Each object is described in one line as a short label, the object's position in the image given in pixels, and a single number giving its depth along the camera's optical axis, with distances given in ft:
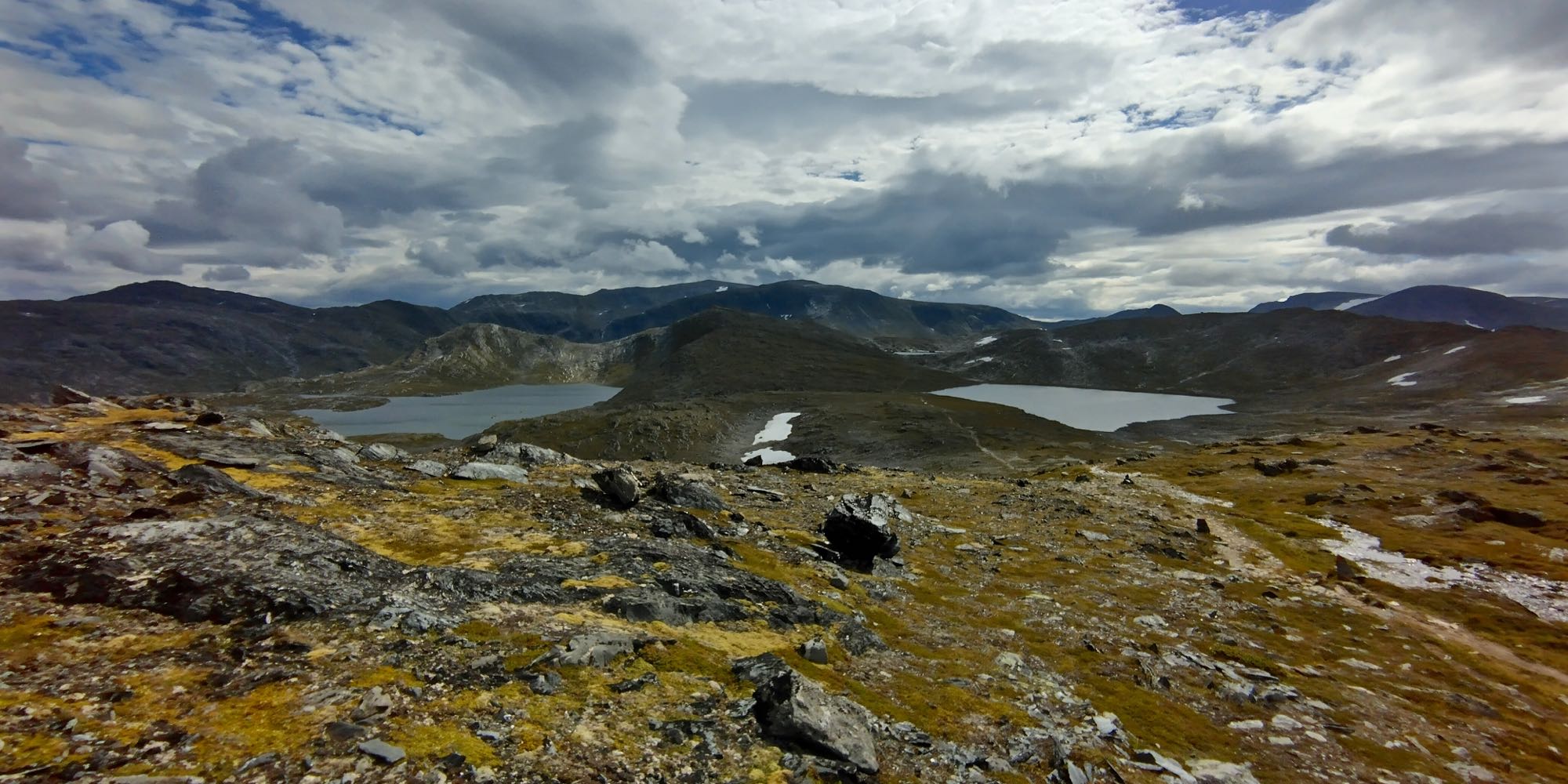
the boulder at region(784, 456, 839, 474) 222.07
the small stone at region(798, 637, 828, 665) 70.85
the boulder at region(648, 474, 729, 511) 123.54
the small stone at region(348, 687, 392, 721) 44.57
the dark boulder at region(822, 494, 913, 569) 117.39
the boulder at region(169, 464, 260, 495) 82.99
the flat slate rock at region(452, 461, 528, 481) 124.47
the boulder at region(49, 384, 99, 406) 124.26
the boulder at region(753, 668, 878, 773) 51.26
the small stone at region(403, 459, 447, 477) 122.52
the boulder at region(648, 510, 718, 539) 103.81
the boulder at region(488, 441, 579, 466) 152.46
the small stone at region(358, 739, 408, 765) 40.34
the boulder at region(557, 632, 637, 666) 58.65
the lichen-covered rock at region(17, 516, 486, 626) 55.57
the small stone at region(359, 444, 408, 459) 128.88
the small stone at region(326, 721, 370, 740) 41.83
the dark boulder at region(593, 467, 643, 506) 112.88
